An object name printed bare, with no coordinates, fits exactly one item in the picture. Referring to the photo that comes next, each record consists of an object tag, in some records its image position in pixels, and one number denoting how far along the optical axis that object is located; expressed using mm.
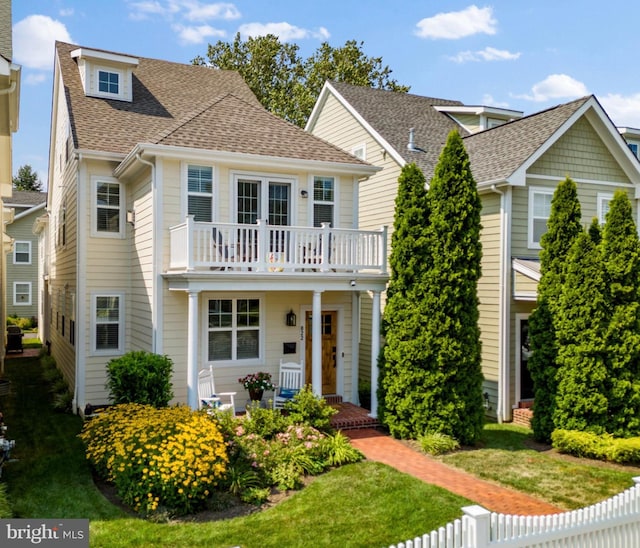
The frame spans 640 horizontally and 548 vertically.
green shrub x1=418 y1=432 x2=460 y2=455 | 10516
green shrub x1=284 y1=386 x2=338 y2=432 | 10883
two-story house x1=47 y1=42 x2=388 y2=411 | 11820
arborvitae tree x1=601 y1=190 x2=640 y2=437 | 11141
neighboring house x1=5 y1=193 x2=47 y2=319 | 33250
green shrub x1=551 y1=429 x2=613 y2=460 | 10625
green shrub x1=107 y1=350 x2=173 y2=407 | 10703
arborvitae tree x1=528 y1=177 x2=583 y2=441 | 11711
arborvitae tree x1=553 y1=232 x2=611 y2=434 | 11109
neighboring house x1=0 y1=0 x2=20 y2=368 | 8077
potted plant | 12594
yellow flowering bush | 7777
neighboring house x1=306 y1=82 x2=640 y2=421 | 13773
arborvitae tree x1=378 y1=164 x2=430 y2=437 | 11297
